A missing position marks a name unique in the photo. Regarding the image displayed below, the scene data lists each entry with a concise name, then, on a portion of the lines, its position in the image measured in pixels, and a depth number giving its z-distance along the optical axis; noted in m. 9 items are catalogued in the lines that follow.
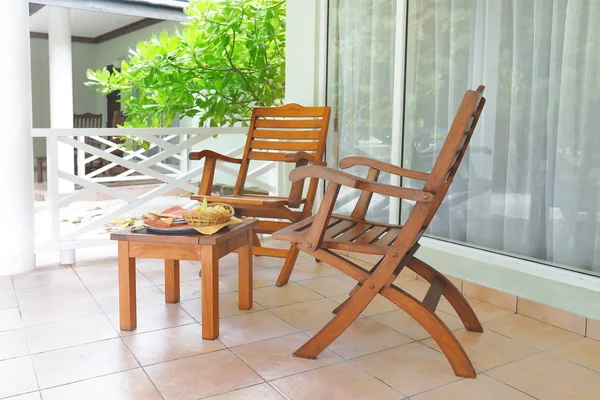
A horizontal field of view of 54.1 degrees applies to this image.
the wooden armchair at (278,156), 3.31
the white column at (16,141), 3.32
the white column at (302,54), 4.12
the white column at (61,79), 7.92
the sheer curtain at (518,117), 2.55
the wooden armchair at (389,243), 2.04
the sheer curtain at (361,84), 3.56
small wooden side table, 2.37
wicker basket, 2.43
